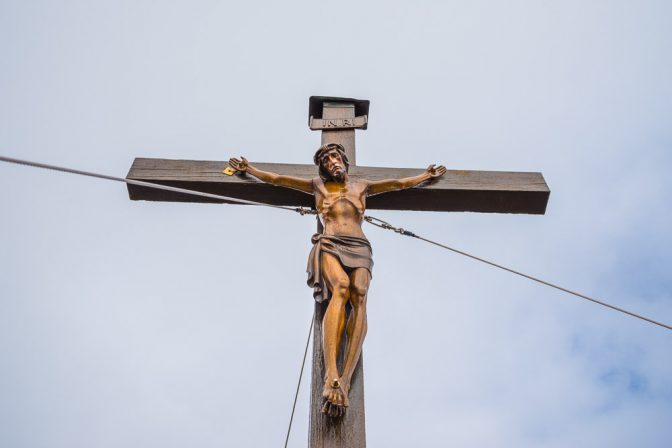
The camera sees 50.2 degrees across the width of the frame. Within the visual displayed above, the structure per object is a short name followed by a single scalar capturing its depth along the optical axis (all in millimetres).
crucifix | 3475
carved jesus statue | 3453
